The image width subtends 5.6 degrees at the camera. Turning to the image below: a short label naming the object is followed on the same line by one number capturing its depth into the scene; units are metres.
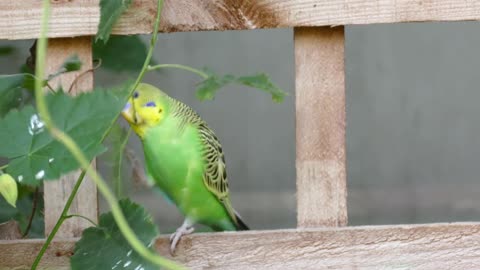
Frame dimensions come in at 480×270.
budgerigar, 3.38
